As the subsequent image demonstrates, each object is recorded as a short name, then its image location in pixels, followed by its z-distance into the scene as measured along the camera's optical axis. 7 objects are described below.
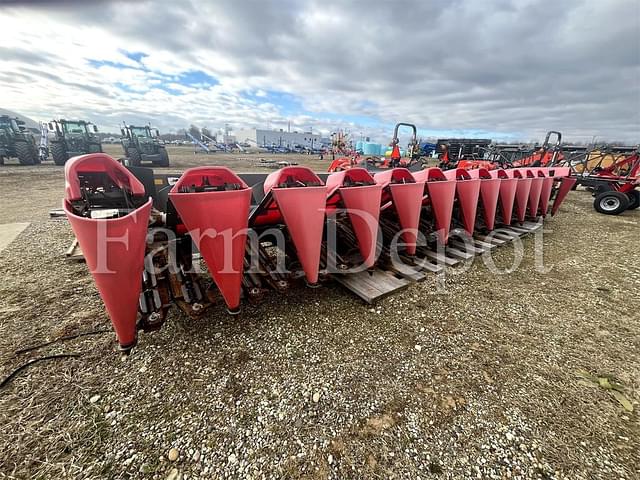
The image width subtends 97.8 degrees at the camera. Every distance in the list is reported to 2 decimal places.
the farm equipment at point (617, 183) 6.87
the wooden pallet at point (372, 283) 2.61
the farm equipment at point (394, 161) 6.77
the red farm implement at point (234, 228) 1.65
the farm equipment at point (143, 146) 14.09
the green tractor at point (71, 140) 14.12
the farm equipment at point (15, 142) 14.08
